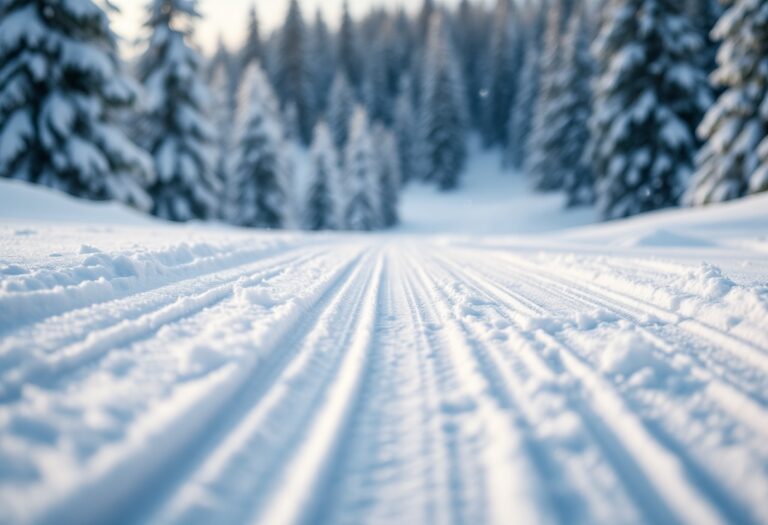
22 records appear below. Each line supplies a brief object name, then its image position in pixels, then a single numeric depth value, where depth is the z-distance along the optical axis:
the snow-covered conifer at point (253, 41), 48.75
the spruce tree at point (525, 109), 42.56
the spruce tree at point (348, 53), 53.66
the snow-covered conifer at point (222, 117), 25.42
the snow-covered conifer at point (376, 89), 51.53
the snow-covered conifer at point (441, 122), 41.88
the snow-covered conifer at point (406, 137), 46.47
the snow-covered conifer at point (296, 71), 46.38
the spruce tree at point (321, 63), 54.12
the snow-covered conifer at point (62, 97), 9.23
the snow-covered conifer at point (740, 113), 9.38
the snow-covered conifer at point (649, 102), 13.26
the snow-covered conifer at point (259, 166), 20.06
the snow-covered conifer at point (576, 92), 24.25
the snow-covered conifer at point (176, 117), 14.45
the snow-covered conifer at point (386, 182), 30.58
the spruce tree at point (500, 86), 51.75
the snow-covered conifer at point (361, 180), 27.34
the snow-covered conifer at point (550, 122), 25.97
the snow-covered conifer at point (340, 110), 43.62
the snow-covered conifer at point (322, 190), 24.31
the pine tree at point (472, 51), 58.44
